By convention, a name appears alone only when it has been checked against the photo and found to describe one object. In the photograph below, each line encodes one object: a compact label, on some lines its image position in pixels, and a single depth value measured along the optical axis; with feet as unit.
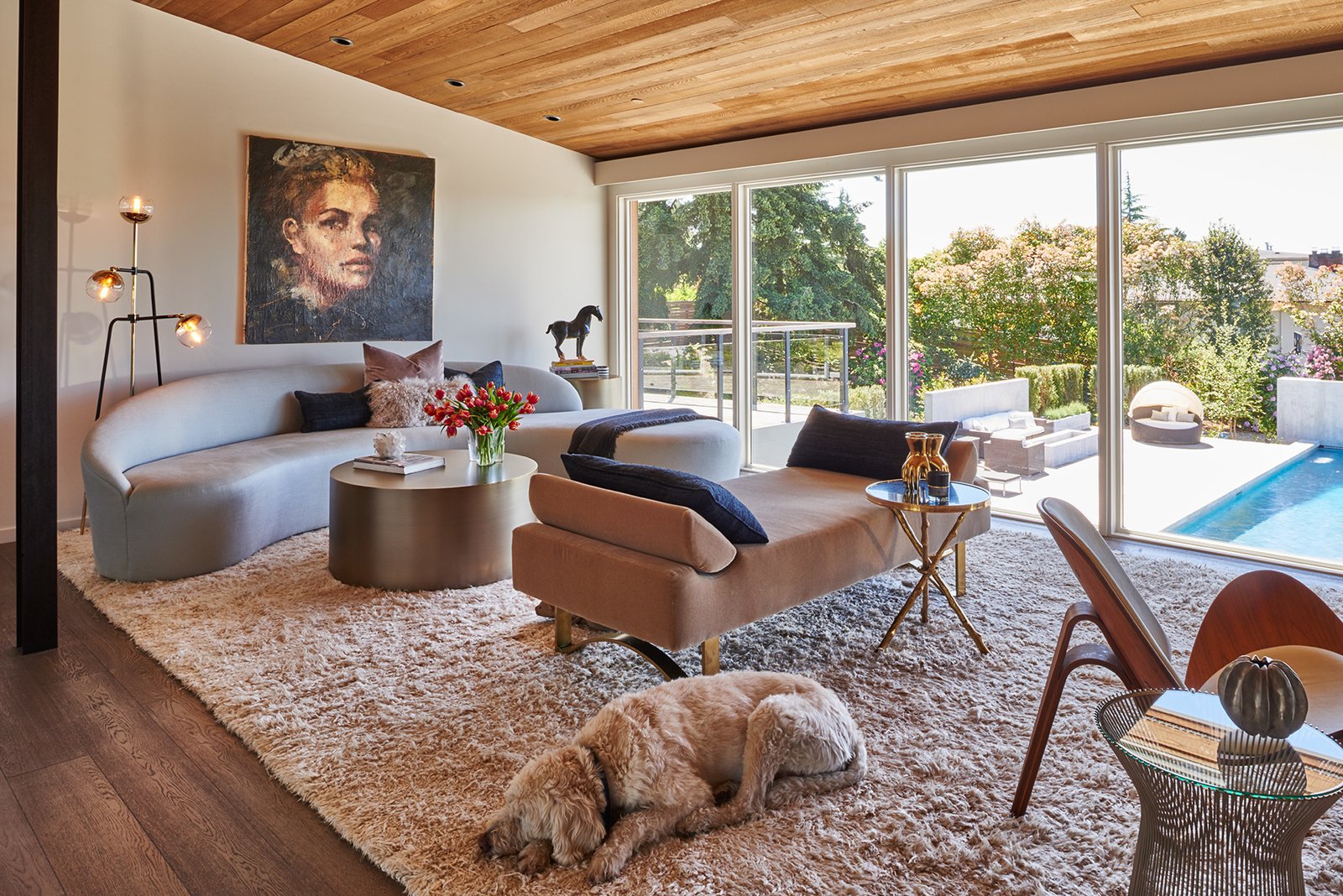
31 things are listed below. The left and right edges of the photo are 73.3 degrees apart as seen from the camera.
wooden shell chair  6.43
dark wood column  10.00
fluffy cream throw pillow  18.19
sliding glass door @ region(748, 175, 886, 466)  19.84
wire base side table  4.56
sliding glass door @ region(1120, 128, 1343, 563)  14.19
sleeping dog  6.39
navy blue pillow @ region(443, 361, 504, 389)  20.23
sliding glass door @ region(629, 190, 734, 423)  23.08
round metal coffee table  12.62
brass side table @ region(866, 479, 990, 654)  10.47
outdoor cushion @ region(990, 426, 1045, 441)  17.46
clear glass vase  14.12
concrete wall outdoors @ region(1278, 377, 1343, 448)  14.24
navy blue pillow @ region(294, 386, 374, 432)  17.76
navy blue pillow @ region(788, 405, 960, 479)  13.29
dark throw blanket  17.76
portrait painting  18.29
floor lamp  15.12
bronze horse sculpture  23.15
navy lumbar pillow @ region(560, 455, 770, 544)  9.42
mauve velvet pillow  19.01
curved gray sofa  13.08
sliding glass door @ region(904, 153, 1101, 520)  16.75
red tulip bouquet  13.85
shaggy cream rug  6.45
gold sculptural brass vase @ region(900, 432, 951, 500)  10.86
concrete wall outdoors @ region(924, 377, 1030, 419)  17.57
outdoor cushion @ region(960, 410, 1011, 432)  17.76
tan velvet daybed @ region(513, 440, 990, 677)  8.87
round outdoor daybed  15.52
